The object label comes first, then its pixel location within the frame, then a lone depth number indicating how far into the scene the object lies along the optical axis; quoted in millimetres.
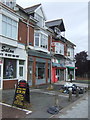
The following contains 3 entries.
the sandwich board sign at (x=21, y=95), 5021
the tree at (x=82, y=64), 32836
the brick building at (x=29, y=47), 9287
